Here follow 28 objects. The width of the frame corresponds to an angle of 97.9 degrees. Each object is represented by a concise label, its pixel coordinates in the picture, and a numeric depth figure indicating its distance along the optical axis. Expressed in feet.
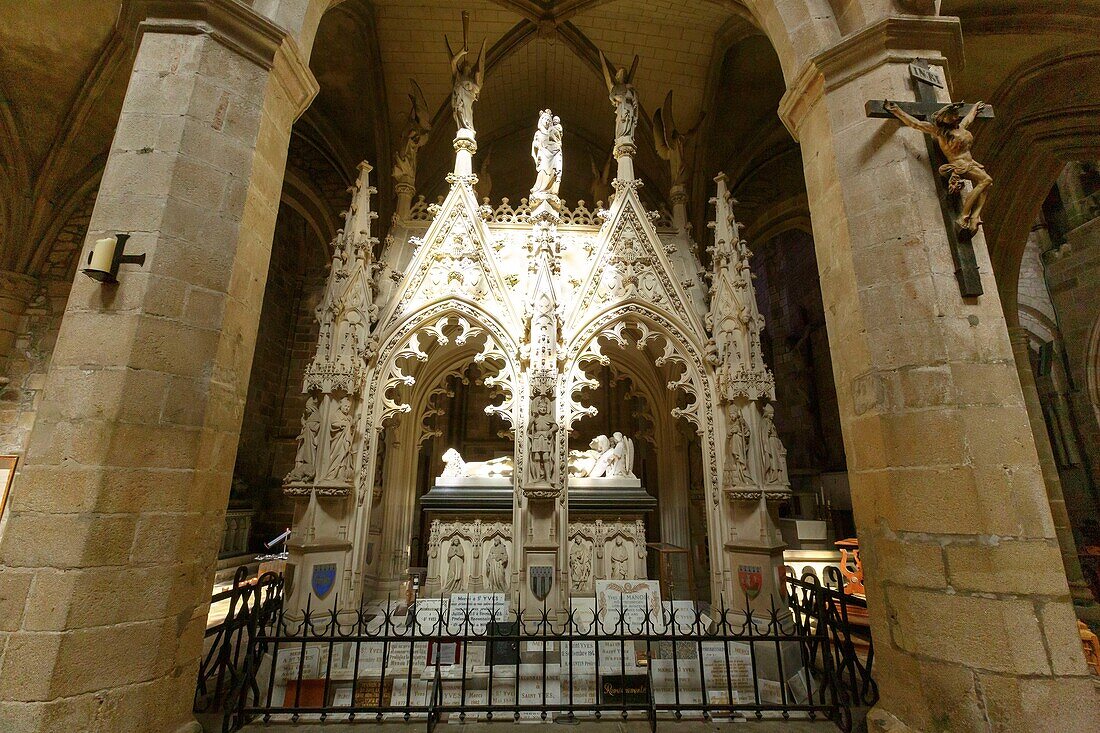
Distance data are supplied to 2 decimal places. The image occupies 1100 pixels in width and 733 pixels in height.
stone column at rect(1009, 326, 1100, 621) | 20.40
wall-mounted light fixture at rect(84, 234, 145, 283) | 8.64
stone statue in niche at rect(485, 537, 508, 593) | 17.83
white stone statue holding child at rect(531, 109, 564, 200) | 20.77
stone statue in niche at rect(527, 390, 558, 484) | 16.20
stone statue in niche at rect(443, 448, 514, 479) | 18.92
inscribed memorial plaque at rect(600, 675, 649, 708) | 11.70
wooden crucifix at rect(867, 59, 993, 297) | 9.52
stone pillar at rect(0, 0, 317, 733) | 7.62
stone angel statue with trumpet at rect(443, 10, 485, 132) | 21.84
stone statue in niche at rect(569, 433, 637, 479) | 19.39
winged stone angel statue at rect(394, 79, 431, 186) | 23.29
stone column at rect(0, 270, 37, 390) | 25.07
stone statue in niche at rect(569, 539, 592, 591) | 17.78
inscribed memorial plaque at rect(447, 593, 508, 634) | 14.78
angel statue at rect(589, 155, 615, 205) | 28.48
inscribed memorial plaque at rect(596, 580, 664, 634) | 14.17
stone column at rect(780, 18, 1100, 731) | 7.86
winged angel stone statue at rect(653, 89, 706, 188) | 24.49
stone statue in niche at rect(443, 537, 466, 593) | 17.65
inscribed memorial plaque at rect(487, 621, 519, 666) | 12.90
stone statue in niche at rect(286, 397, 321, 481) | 15.39
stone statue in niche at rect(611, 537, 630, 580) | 18.02
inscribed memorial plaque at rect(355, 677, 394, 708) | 12.05
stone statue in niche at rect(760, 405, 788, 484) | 16.46
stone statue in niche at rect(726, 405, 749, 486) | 16.51
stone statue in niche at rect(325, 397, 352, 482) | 15.46
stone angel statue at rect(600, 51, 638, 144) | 21.89
